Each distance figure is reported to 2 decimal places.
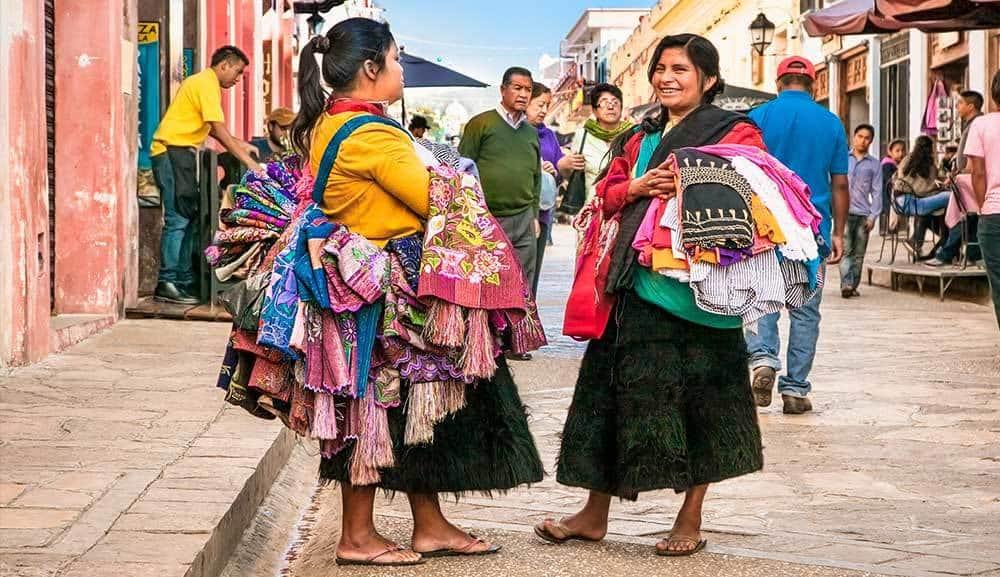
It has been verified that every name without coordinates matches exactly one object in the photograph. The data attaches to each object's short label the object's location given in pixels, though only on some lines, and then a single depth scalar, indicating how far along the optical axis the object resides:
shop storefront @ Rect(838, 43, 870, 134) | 32.34
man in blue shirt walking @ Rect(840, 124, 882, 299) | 16.03
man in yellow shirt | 11.45
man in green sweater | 10.26
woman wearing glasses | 11.32
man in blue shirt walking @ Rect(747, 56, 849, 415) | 8.10
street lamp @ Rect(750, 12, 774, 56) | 30.11
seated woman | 17.28
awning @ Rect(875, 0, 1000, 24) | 11.73
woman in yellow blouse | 4.57
